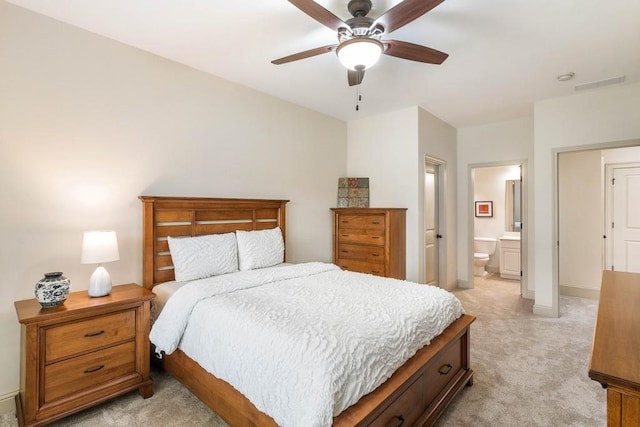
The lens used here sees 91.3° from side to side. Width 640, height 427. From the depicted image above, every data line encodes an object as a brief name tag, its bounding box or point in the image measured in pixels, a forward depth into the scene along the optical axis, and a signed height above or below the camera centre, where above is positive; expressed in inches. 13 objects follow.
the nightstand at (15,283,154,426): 71.4 -34.7
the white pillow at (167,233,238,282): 104.7 -14.6
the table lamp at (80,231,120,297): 84.0 -10.8
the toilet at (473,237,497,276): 240.4 -31.3
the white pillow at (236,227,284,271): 120.6 -13.9
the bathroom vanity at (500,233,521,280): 226.5 -32.7
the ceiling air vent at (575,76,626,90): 128.2 +54.7
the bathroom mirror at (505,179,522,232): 242.7 +7.6
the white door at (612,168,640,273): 175.2 -3.8
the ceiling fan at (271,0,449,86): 66.4 +43.6
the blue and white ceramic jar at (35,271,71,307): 75.9 -18.5
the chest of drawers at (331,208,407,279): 151.8 -13.8
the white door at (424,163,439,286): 180.1 -7.0
